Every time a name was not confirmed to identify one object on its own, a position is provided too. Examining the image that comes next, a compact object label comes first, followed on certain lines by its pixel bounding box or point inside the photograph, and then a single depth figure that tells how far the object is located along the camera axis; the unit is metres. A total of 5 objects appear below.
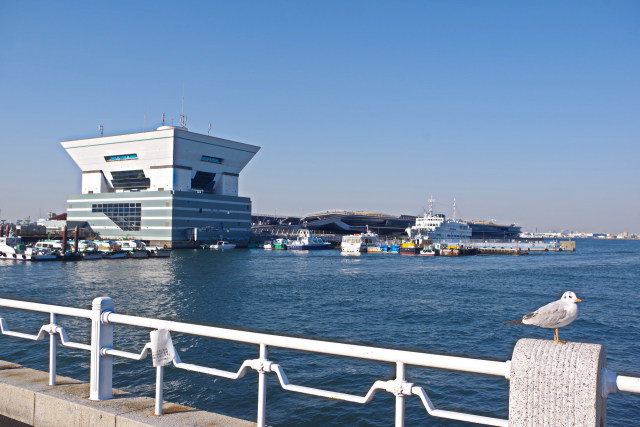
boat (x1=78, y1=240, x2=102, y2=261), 70.44
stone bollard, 3.06
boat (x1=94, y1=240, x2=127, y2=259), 74.34
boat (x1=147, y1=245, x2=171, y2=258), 80.06
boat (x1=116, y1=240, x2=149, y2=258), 77.38
